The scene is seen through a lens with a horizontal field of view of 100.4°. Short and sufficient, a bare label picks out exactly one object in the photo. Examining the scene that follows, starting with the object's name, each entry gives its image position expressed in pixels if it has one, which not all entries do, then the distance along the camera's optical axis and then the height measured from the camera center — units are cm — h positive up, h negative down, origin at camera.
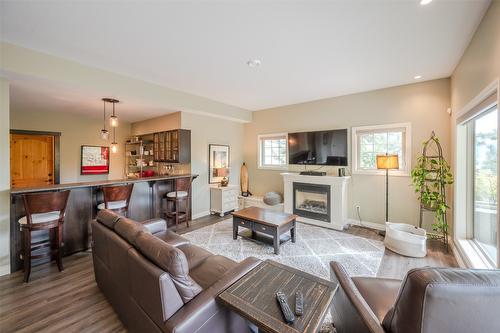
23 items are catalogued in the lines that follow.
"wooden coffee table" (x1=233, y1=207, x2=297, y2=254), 311 -92
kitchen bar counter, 272 -69
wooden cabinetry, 476 +45
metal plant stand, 336 -13
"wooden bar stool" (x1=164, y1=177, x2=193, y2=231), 411 -74
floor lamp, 359 +4
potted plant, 330 -26
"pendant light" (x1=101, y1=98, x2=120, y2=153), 390 +85
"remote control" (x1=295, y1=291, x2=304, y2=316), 112 -78
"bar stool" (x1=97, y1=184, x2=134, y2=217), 317 -52
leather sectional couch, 122 -84
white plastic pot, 302 -113
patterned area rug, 281 -134
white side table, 513 -87
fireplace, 439 -82
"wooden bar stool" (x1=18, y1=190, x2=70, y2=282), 246 -67
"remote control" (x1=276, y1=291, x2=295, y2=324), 107 -78
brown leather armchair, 86 -57
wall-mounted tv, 450 +39
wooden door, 508 +12
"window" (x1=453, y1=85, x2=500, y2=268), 225 -22
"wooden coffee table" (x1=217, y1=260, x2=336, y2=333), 105 -80
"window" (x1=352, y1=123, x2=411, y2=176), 387 +39
